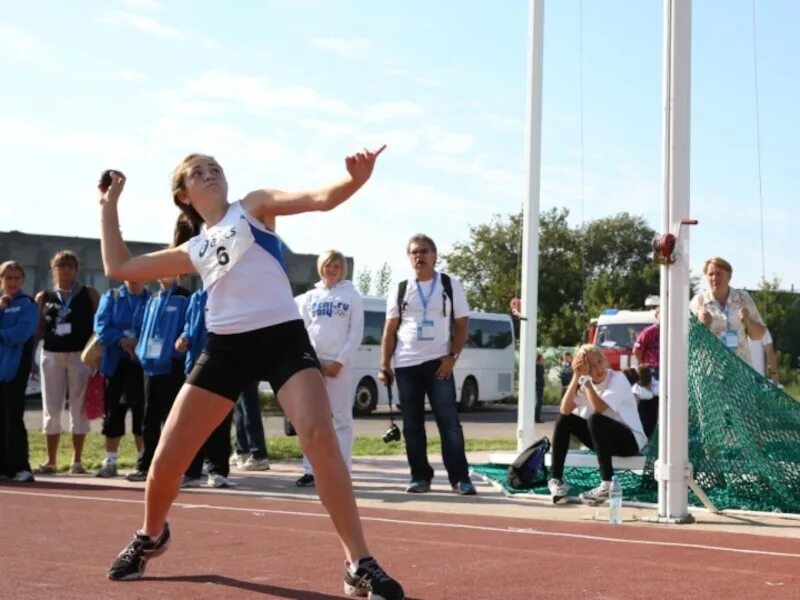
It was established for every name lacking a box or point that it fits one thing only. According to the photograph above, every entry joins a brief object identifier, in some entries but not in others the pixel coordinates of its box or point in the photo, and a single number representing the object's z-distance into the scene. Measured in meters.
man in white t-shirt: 11.43
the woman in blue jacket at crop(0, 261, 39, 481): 12.52
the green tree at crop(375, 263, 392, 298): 66.31
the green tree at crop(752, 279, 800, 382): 62.19
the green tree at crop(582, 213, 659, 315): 90.88
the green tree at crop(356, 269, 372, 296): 66.31
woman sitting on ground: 10.53
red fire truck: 32.88
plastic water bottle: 9.25
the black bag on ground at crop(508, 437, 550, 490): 11.46
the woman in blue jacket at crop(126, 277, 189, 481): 12.31
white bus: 35.25
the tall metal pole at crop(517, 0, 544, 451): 13.45
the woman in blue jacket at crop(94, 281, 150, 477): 12.90
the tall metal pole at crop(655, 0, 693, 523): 9.17
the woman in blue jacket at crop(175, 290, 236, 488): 12.00
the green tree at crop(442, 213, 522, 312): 79.31
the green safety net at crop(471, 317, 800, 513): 9.88
